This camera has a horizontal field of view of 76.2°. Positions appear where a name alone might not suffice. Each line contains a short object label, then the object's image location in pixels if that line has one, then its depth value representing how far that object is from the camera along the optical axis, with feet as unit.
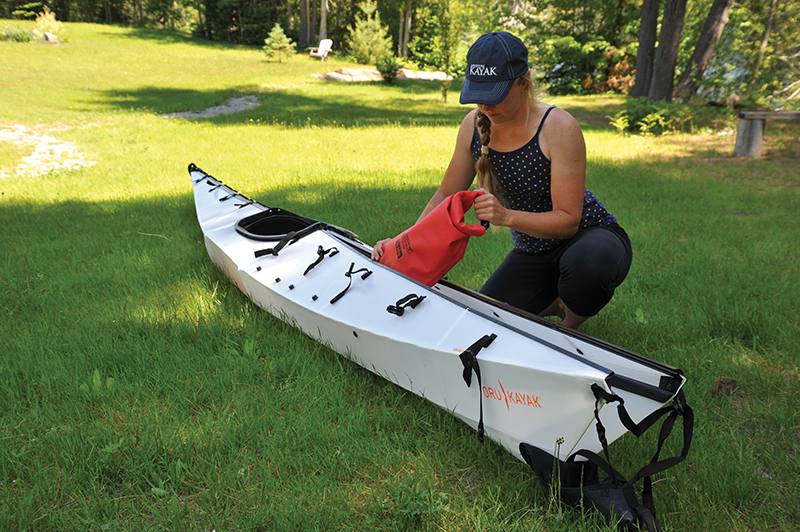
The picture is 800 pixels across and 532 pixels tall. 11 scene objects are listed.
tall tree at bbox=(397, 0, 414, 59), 102.01
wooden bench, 25.20
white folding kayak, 5.44
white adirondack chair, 90.35
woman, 7.28
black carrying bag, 5.09
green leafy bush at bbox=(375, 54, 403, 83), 68.08
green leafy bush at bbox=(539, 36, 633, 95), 60.75
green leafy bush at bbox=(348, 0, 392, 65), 90.63
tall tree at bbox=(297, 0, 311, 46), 99.91
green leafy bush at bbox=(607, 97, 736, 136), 32.40
